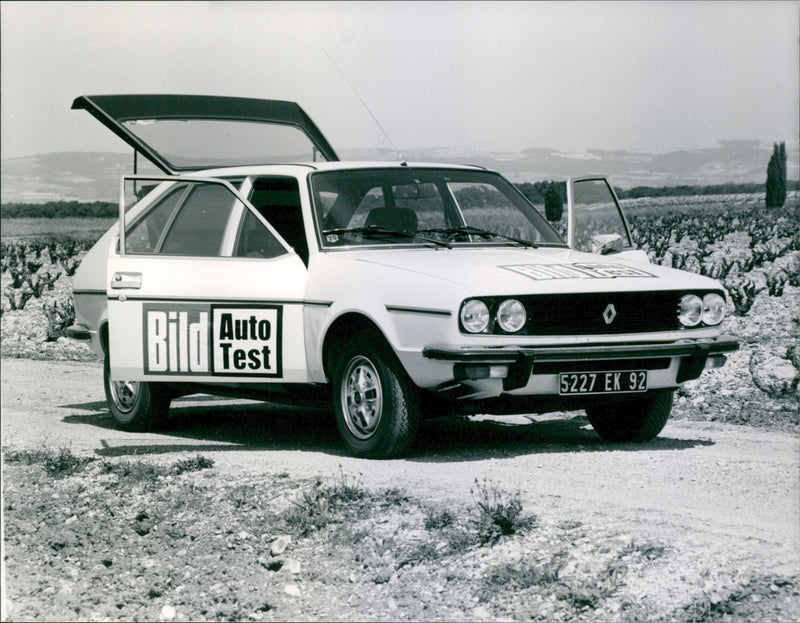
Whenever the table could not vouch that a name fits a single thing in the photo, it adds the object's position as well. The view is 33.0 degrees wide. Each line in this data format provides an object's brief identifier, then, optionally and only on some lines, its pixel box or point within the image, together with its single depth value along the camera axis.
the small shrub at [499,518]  6.43
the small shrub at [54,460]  8.49
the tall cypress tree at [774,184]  45.53
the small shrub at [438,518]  6.61
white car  7.66
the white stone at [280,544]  6.62
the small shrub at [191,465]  8.17
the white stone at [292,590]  6.17
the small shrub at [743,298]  16.64
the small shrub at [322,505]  6.84
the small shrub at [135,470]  8.12
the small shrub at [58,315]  17.97
